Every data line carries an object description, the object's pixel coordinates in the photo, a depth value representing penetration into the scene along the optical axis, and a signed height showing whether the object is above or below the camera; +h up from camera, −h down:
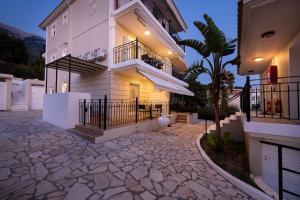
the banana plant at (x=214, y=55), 5.48 +2.24
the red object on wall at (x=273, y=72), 7.43 +1.87
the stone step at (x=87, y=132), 6.14 -1.67
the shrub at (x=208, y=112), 15.92 -1.38
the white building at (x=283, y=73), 3.99 +1.39
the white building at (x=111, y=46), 9.69 +5.71
